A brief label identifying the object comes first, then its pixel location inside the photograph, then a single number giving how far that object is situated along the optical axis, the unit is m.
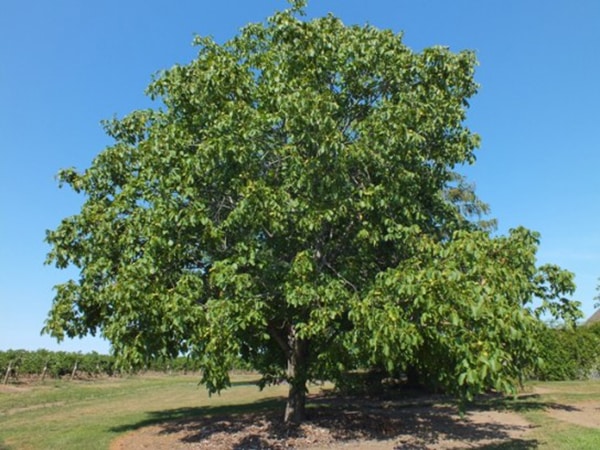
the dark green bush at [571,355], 26.55
